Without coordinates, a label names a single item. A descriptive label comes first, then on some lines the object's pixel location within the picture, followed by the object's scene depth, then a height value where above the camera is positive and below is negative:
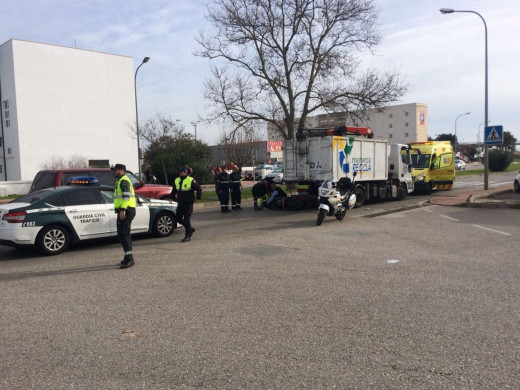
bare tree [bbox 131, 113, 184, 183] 30.34 +1.90
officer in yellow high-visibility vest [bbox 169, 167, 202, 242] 9.62 -0.76
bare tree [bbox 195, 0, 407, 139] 22.33 +5.42
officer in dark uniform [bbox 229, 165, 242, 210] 16.44 -0.95
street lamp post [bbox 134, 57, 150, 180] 26.72 +6.58
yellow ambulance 21.94 -0.48
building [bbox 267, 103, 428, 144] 96.52 +8.11
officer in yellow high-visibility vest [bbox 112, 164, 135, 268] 7.14 -0.78
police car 8.02 -1.01
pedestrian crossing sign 18.19 +0.90
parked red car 11.20 -0.33
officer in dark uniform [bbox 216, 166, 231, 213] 15.85 -1.00
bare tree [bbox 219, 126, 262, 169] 47.66 +1.54
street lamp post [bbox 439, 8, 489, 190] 19.94 +2.25
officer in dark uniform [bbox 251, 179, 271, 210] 16.36 -1.17
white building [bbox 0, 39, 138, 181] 40.94 +6.15
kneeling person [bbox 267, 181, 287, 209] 16.17 -1.42
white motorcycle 11.77 -1.13
